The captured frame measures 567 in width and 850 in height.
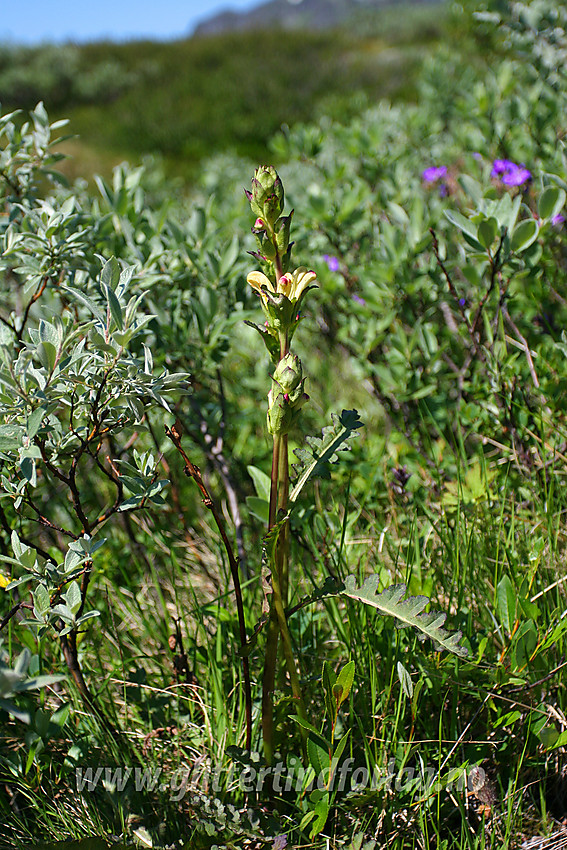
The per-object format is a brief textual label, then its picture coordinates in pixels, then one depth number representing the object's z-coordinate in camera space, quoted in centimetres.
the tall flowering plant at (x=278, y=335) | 103
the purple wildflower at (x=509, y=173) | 237
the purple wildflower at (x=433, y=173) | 303
